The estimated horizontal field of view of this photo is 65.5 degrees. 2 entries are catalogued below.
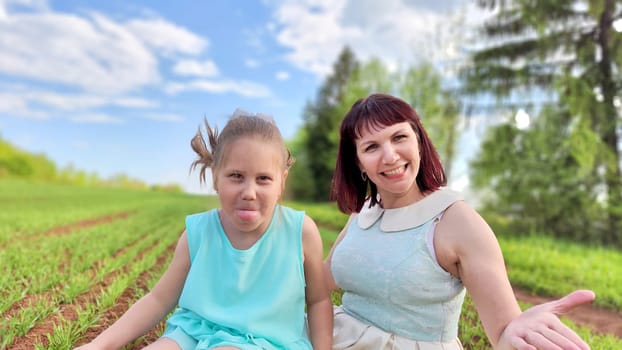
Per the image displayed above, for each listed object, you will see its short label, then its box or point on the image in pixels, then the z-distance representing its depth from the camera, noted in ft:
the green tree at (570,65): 34.58
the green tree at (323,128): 81.66
